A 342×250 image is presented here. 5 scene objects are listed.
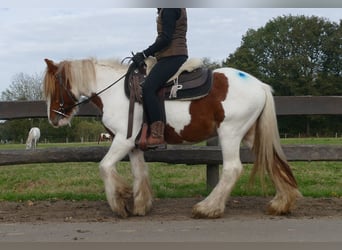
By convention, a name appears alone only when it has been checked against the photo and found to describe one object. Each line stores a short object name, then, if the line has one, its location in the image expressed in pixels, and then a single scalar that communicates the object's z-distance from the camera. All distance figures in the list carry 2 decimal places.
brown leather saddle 5.26
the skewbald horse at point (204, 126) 5.23
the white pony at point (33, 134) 14.36
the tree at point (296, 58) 44.06
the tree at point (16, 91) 21.36
